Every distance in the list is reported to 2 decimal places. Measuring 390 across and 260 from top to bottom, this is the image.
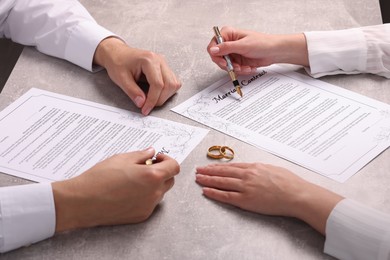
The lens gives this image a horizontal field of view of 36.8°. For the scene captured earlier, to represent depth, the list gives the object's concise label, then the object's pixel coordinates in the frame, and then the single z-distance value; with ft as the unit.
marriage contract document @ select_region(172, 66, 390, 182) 3.76
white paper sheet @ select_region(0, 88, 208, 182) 3.70
